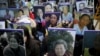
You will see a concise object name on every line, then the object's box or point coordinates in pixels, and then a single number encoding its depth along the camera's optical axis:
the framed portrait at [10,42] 1.38
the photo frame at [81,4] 2.91
